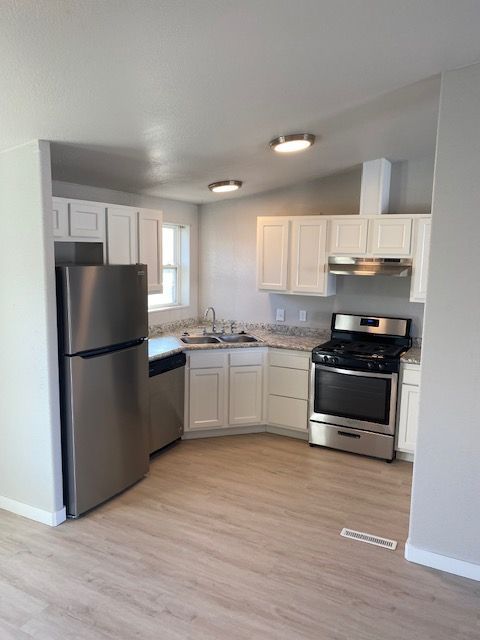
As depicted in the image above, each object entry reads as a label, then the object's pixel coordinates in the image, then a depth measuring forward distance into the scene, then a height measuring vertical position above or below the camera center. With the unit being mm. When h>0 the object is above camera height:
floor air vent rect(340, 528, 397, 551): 2820 -1665
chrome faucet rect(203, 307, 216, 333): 4923 -554
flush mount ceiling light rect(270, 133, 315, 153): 3033 +804
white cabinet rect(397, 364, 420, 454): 3789 -1130
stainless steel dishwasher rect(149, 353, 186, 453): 3814 -1154
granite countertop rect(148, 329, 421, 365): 3875 -731
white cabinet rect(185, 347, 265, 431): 4242 -1147
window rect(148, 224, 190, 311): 5074 -46
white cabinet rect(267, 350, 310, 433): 4289 -1151
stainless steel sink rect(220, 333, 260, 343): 4691 -740
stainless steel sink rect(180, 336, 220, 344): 4538 -745
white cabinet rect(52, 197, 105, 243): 2914 +265
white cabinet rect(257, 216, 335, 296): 4277 +84
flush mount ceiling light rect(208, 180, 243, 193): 4184 +700
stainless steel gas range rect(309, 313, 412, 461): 3873 -1056
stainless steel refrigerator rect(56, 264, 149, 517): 2867 -755
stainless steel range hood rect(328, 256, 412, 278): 3912 -2
